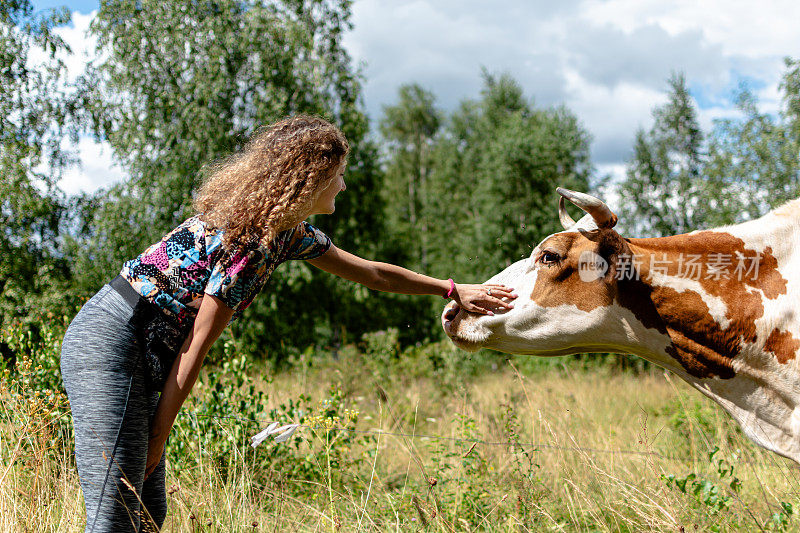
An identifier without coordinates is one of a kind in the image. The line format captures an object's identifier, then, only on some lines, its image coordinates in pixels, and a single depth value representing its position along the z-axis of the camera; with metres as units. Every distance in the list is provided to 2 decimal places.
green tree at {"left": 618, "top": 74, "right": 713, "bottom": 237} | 24.67
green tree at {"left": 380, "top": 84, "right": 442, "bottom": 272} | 28.48
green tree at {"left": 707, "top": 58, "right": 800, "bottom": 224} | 11.93
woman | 1.99
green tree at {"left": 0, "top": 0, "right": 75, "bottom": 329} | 11.06
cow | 2.73
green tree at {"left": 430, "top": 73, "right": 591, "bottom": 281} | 17.88
